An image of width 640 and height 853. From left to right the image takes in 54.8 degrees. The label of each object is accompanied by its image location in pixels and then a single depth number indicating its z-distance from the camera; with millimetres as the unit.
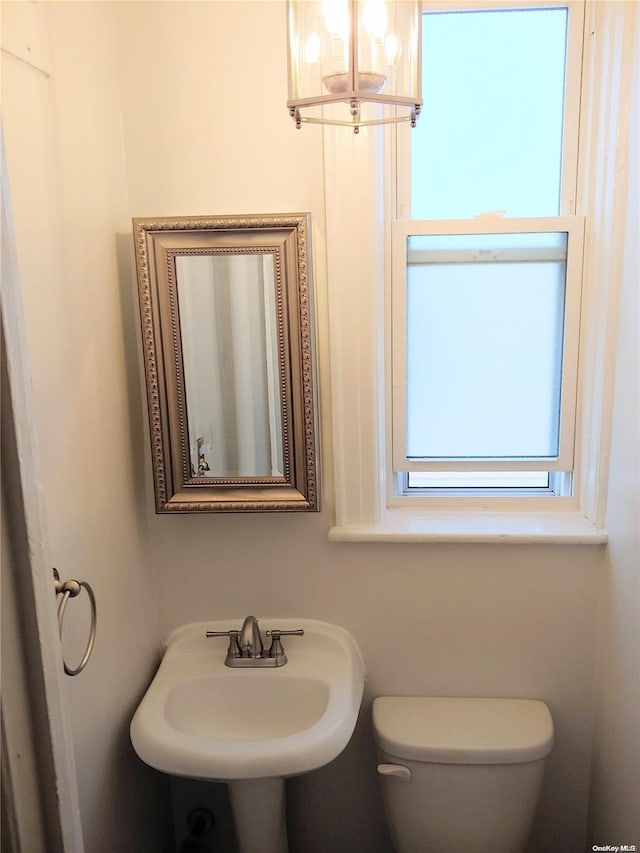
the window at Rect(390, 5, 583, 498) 1378
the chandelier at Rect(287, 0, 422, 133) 842
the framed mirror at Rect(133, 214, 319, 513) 1237
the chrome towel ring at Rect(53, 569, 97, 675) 912
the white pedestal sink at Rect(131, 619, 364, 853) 1117
